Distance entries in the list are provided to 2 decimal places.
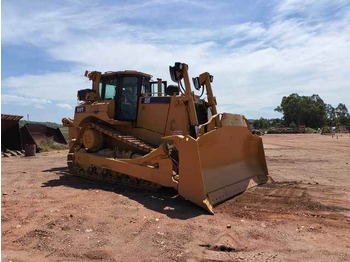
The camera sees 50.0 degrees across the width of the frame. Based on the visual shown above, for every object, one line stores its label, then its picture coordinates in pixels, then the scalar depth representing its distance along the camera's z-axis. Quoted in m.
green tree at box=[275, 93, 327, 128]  82.94
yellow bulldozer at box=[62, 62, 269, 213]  7.07
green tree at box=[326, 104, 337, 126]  92.20
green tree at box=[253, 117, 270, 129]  84.25
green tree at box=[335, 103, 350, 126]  110.20
